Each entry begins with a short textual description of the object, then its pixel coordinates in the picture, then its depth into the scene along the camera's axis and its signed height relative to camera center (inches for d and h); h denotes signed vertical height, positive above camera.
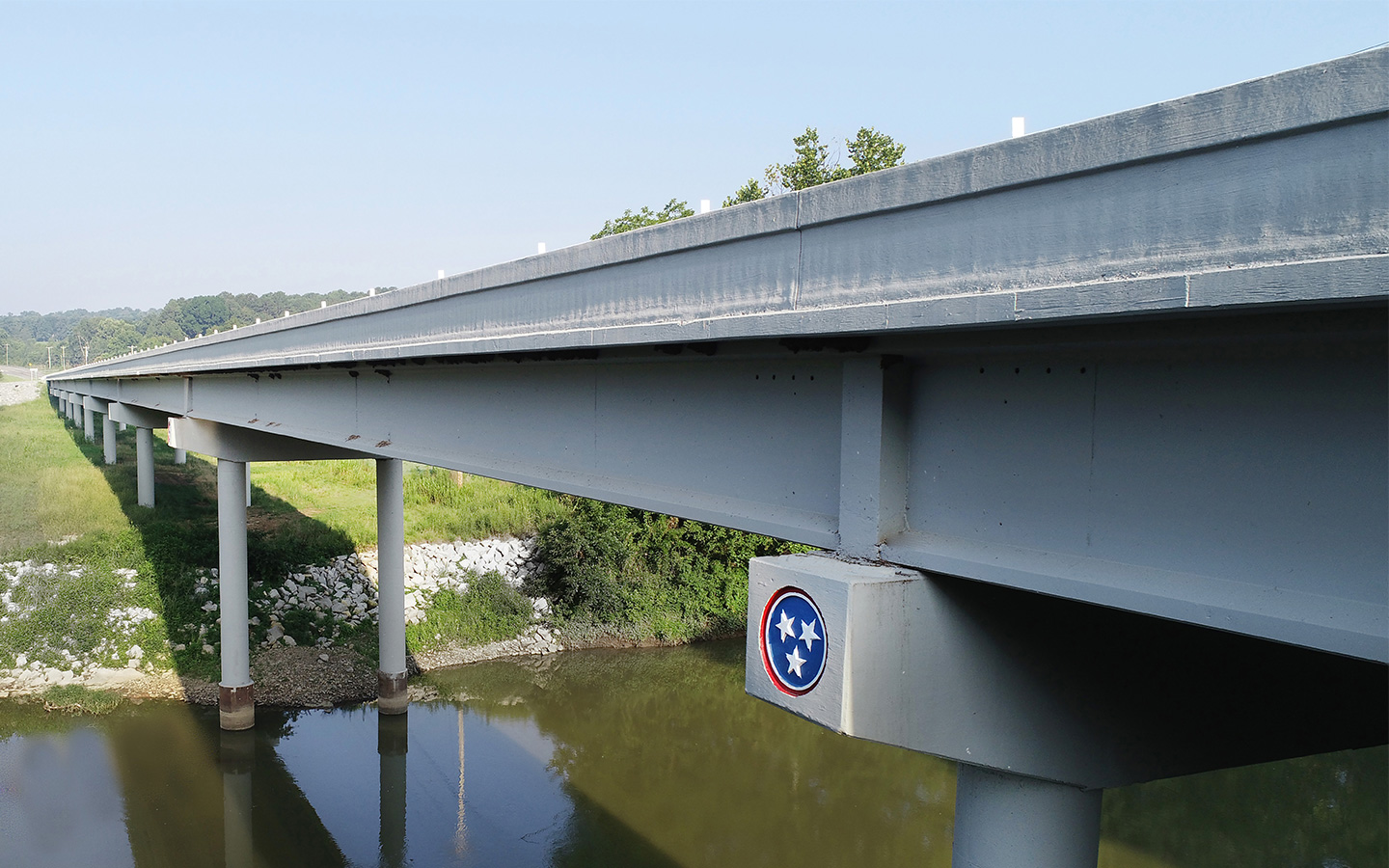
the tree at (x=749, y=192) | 1066.7 +214.8
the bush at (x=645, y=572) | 869.8 -203.5
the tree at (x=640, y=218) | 1234.0 +212.2
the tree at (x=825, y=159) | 983.0 +237.9
